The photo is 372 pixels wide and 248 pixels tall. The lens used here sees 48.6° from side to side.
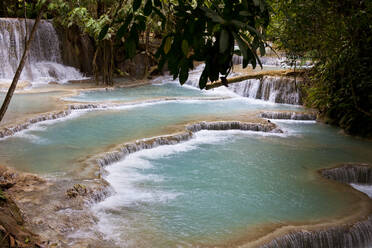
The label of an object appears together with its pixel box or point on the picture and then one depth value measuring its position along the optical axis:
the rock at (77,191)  5.53
